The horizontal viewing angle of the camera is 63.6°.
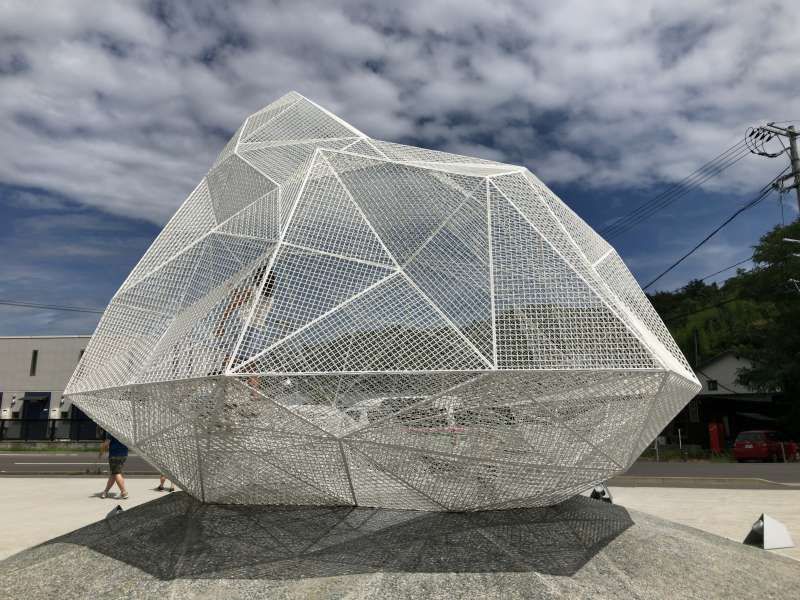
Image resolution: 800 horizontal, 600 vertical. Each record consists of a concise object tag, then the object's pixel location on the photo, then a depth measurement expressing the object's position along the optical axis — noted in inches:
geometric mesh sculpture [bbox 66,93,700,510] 242.8
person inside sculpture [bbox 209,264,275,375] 254.4
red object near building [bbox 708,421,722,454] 1169.4
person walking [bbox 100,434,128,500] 520.7
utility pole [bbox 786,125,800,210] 942.4
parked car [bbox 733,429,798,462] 1030.4
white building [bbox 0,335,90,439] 1731.1
